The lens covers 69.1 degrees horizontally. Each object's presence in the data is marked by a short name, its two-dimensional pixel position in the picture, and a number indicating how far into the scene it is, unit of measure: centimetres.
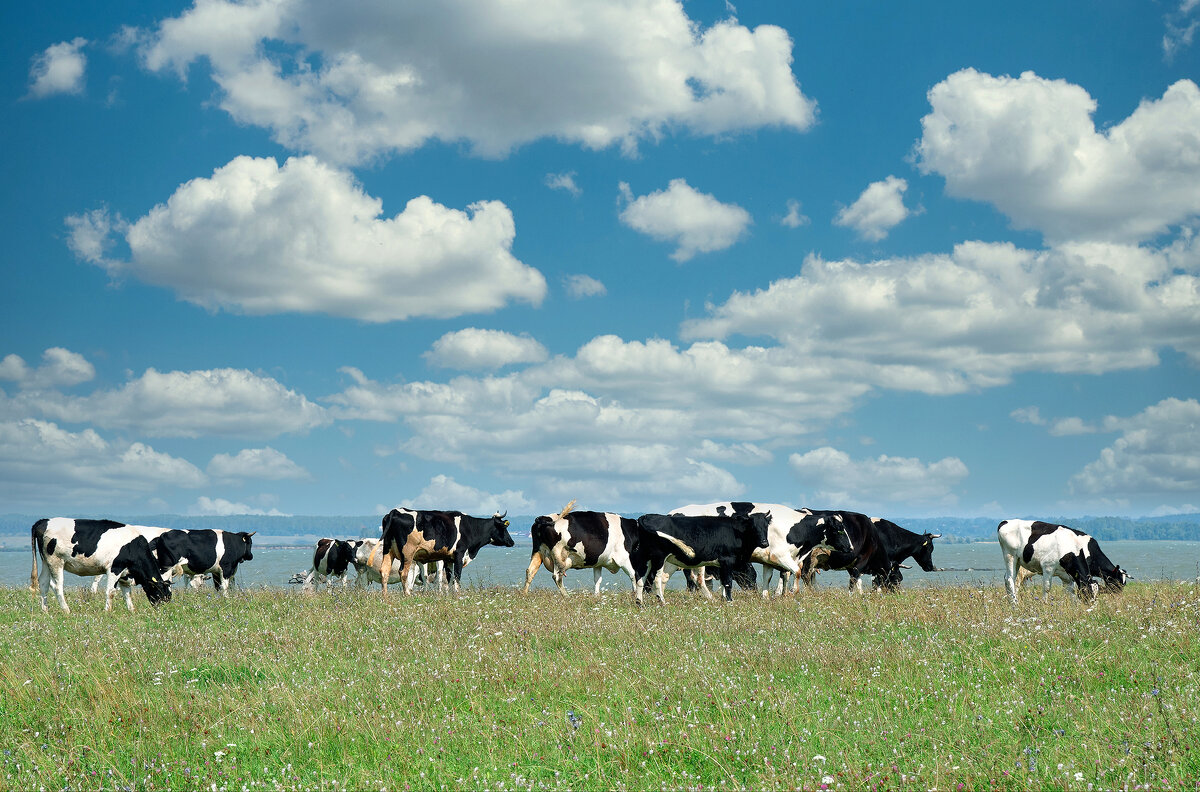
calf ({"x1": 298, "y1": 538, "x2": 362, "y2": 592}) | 3158
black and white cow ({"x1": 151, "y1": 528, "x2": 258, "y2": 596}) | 2328
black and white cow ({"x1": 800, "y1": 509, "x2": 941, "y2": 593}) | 2385
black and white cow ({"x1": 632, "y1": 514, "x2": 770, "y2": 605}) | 1952
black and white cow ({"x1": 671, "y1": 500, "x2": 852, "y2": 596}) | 2200
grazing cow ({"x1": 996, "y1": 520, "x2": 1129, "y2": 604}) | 1934
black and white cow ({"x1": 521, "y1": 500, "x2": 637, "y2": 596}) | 2200
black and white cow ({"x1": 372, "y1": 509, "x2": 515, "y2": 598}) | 2433
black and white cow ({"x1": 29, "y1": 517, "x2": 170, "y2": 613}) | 2095
